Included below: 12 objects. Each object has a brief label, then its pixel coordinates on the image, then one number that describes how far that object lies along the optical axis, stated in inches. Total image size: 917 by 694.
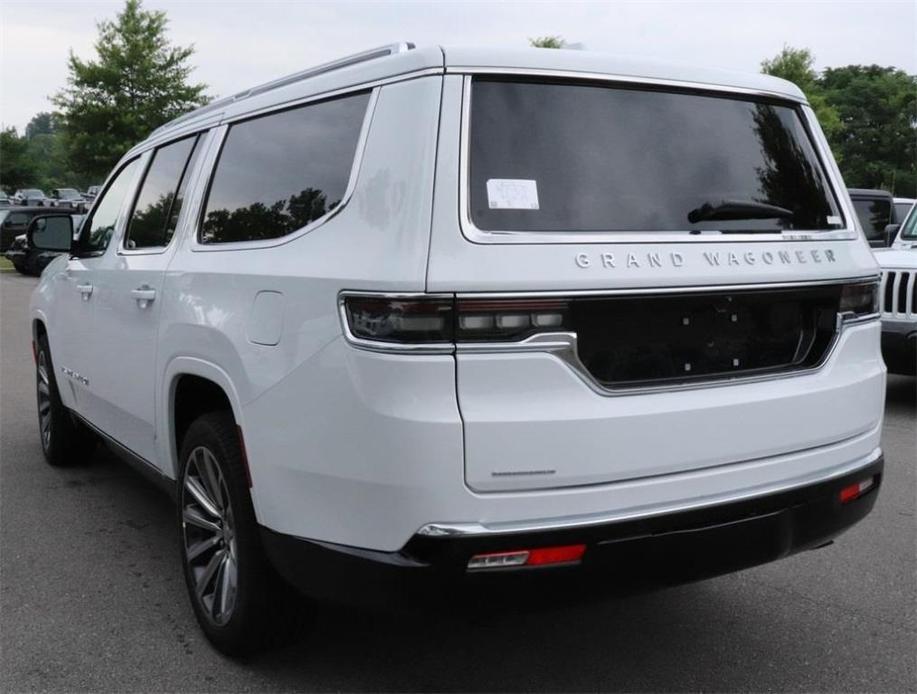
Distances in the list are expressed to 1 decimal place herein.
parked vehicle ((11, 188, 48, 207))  2251.5
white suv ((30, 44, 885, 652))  98.6
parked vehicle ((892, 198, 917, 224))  551.5
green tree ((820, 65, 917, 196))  2438.5
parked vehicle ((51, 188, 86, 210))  2041.1
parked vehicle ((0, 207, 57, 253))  1153.4
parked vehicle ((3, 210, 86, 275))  967.9
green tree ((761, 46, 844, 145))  1694.1
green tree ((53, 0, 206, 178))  1667.1
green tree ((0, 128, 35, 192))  3100.4
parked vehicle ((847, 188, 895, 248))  448.3
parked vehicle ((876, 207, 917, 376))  293.6
